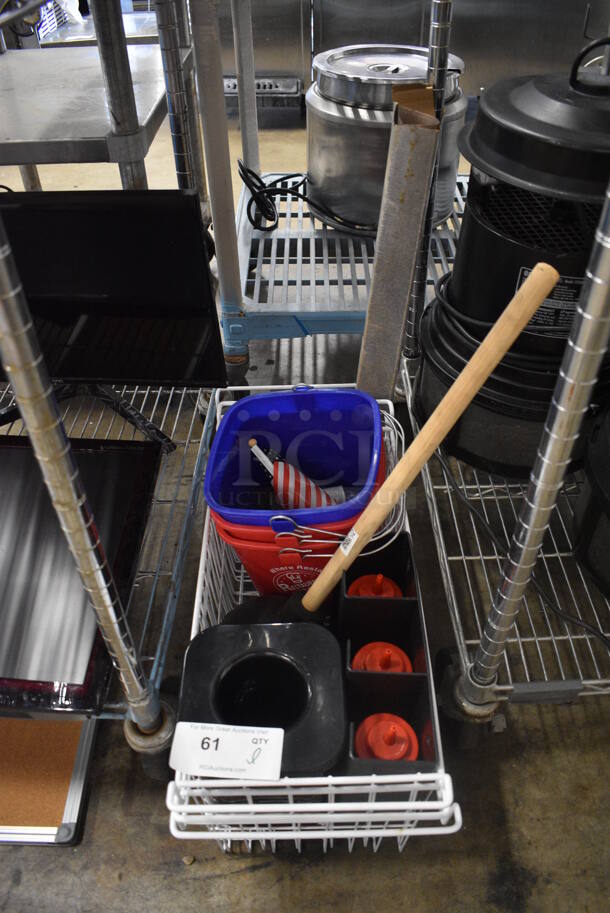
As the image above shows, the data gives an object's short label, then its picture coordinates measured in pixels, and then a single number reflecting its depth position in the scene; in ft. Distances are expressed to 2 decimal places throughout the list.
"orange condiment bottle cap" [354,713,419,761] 2.37
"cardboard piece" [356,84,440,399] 2.79
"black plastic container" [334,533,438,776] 2.24
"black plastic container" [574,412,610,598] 2.78
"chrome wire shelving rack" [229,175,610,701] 3.22
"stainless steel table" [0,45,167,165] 2.57
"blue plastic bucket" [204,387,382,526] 3.12
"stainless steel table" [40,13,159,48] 4.30
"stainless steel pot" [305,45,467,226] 4.49
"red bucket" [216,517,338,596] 2.74
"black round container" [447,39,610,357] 2.50
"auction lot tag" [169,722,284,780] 2.09
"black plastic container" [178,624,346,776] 2.26
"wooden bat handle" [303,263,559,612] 1.88
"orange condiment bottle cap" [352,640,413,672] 2.60
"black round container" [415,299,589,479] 3.08
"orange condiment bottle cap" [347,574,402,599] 2.85
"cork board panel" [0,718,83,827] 2.80
